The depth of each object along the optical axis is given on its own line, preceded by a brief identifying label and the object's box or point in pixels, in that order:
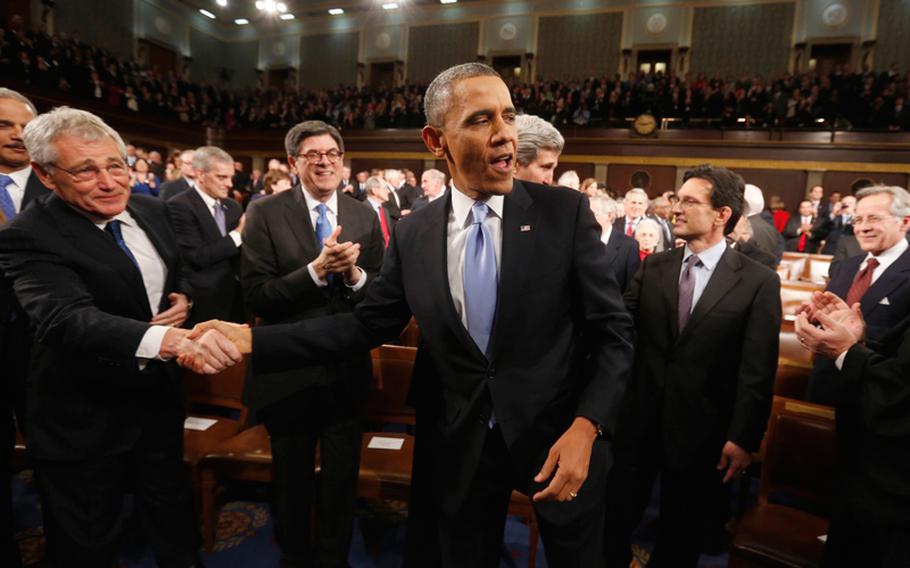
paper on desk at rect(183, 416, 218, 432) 2.71
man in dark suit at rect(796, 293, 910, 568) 1.45
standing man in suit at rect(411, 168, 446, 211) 6.30
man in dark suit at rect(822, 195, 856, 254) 7.62
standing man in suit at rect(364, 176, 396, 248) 5.95
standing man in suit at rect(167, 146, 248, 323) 3.39
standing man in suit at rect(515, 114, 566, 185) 2.12
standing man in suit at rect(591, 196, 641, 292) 3.21
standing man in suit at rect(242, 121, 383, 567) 1.97
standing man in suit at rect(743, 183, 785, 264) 3.59
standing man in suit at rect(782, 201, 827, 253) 8.53
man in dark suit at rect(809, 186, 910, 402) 2.75
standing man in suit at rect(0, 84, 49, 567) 1.92
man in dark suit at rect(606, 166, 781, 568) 1.91
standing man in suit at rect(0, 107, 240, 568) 1.51
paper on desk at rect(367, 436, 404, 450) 2.55
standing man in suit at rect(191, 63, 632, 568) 1.25
